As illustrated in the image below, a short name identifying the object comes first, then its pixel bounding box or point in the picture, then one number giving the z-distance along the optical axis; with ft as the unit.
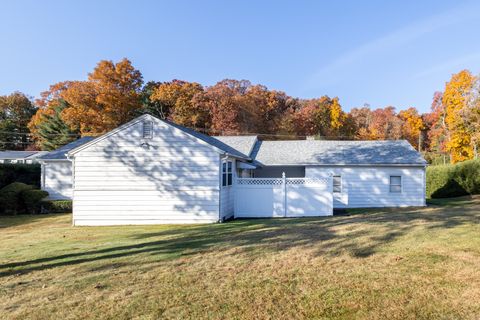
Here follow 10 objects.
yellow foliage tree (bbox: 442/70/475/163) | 111.04
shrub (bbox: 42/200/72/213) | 63.93
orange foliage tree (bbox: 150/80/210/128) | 138.00
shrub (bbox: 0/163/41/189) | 72.38
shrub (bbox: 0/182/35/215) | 61.31
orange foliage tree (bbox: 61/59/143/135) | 130.21
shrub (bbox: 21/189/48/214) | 63.16
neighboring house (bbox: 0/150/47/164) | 139.13
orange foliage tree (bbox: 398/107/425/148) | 159.33
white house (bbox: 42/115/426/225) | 46.91
